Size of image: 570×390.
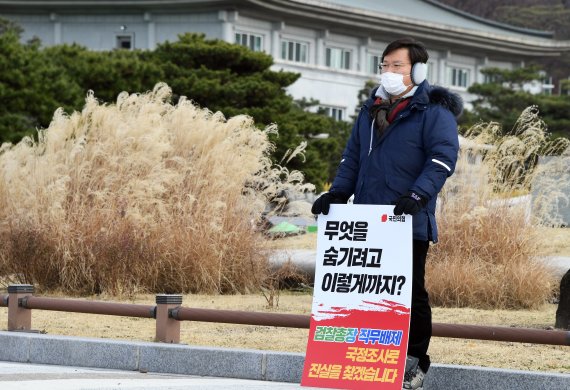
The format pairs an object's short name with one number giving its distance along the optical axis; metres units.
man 11.80
